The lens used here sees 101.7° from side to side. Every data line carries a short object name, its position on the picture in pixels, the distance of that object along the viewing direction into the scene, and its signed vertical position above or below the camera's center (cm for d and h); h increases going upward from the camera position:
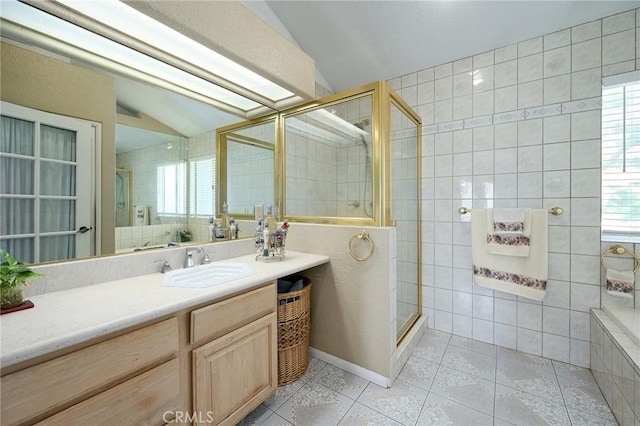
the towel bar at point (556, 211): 186 +1
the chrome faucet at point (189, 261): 152 -29
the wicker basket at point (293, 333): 160 -78
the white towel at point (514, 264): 186 -39
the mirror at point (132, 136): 111 +42
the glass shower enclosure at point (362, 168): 173 +34
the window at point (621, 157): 170 +37
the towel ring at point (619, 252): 165 -26
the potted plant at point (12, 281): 89 -25
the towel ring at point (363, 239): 167 -18
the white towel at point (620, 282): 163 -44
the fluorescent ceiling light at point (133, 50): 110 +82
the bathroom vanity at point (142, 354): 70 -48
